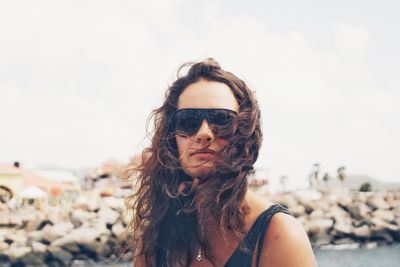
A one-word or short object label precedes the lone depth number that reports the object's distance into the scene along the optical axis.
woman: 1.51
